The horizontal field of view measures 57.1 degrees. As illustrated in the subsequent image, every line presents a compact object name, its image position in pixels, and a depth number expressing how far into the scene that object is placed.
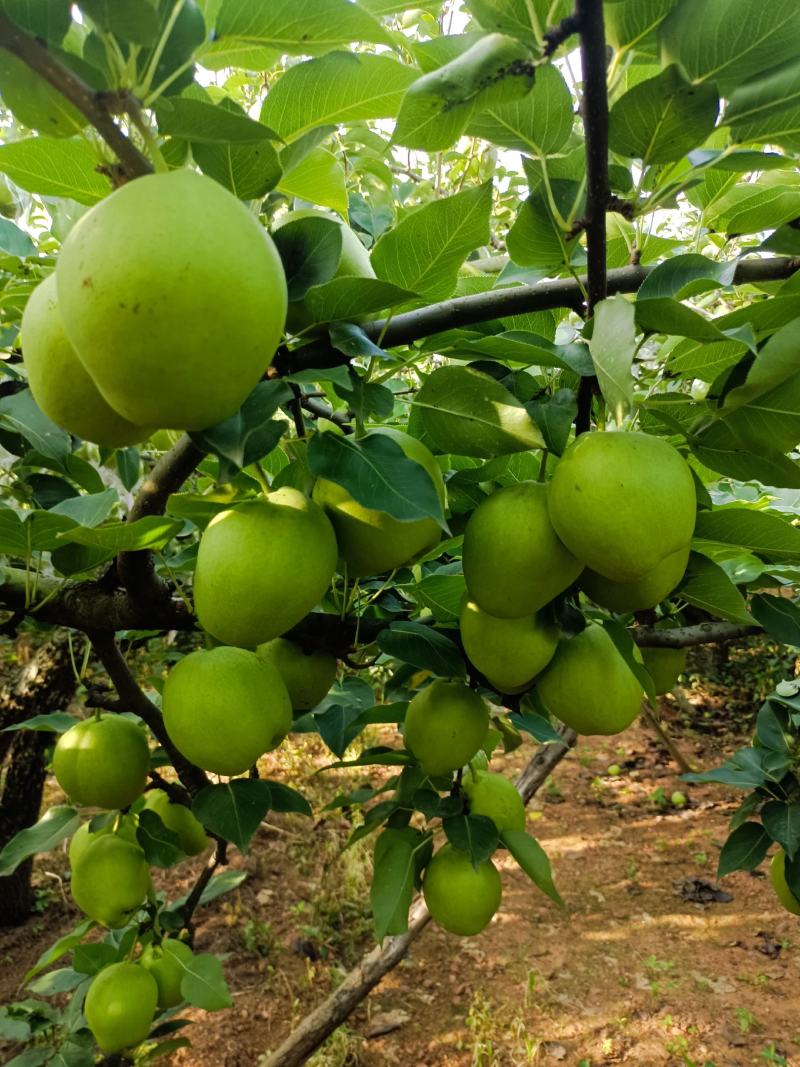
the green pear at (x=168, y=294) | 0.43
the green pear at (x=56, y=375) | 0.55
